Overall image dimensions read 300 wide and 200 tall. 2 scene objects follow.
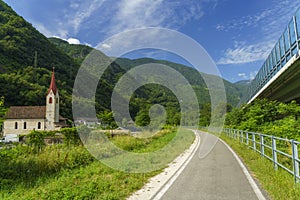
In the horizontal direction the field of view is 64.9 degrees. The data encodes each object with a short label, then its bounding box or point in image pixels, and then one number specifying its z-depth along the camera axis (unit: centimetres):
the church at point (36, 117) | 6700
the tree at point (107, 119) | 3095
